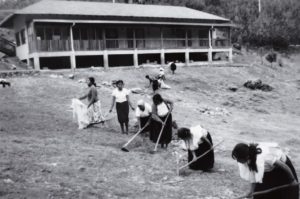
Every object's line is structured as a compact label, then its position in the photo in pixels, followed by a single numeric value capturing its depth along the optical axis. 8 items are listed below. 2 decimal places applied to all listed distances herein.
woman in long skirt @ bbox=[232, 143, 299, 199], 4.28
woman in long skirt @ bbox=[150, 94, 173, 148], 8.95
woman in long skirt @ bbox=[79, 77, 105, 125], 10.39
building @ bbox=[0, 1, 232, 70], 23.69
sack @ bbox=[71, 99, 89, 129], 10.53
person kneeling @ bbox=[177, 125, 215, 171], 7.11
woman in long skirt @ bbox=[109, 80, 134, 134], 10.12
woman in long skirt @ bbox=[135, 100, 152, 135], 9.81
